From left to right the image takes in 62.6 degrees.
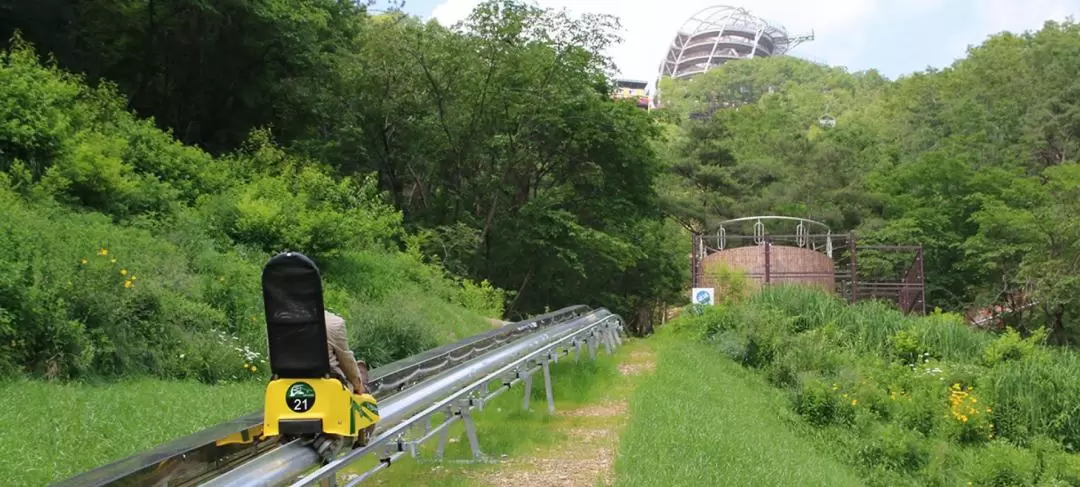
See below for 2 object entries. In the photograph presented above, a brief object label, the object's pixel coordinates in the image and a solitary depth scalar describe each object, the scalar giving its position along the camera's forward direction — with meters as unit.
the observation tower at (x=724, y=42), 182.25
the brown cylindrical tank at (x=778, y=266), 28.56
